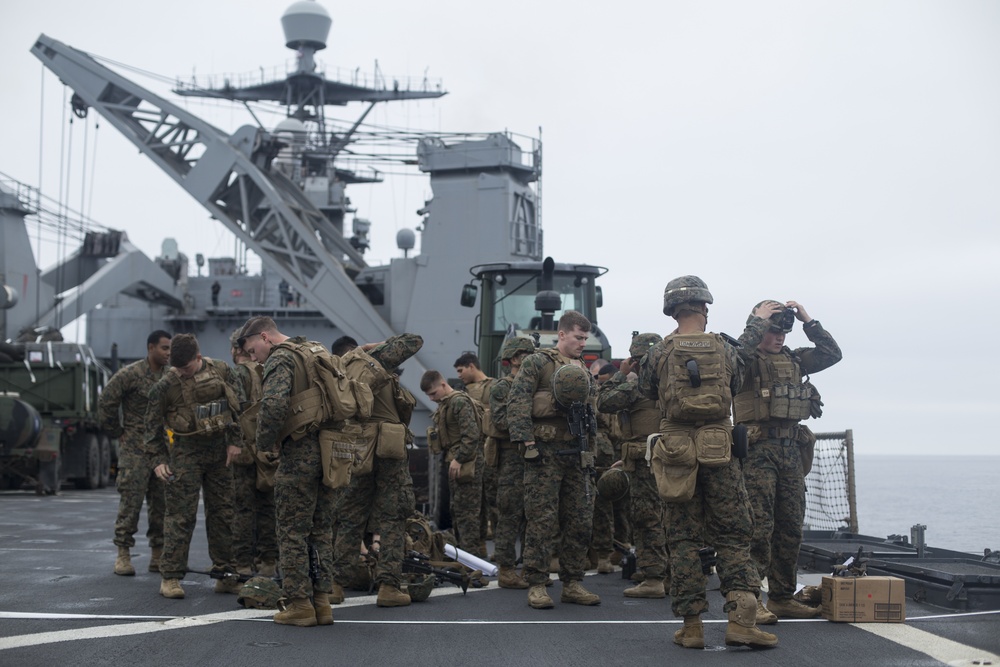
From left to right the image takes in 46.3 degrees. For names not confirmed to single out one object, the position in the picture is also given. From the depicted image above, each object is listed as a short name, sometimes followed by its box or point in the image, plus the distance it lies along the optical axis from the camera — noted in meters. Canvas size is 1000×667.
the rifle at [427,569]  8.21
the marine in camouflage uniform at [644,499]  8.41
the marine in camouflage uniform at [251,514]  8.40
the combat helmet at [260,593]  7.23
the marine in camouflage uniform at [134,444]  9.18
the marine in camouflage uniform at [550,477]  7.74
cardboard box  6.84
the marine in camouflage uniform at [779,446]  7.07
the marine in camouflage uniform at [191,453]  8.09
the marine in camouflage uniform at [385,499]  7.70
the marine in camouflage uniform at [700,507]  6.20
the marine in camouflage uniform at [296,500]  6.71
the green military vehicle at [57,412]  20.59
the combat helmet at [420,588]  7.93
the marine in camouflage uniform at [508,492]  8.61
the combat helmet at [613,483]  9.23
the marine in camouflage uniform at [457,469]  9.91
